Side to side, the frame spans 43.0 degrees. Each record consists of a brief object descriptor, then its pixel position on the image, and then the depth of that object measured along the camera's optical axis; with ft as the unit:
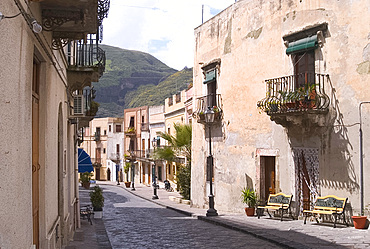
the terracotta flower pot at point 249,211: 57.82
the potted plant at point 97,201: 63.16
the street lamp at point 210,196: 59.52
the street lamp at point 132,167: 186.55
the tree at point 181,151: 94.38
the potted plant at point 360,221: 42.16
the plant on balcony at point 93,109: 64.10
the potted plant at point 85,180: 142.72
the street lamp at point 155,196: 106.60
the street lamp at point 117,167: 212.27
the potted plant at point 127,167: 184.75
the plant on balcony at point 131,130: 187.32
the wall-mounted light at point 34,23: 15.55
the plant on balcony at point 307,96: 46.91
